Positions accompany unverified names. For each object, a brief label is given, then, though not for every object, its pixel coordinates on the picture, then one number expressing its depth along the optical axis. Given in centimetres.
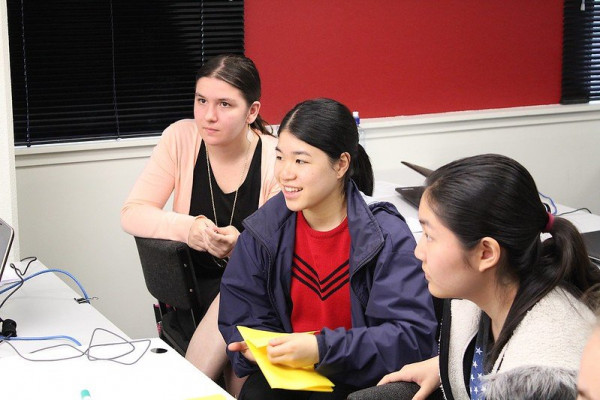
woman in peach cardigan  289
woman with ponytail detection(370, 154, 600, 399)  169
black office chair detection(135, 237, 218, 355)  275
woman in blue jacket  226
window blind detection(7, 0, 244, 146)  362
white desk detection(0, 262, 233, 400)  184
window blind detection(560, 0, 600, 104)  454
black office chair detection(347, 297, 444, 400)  193
